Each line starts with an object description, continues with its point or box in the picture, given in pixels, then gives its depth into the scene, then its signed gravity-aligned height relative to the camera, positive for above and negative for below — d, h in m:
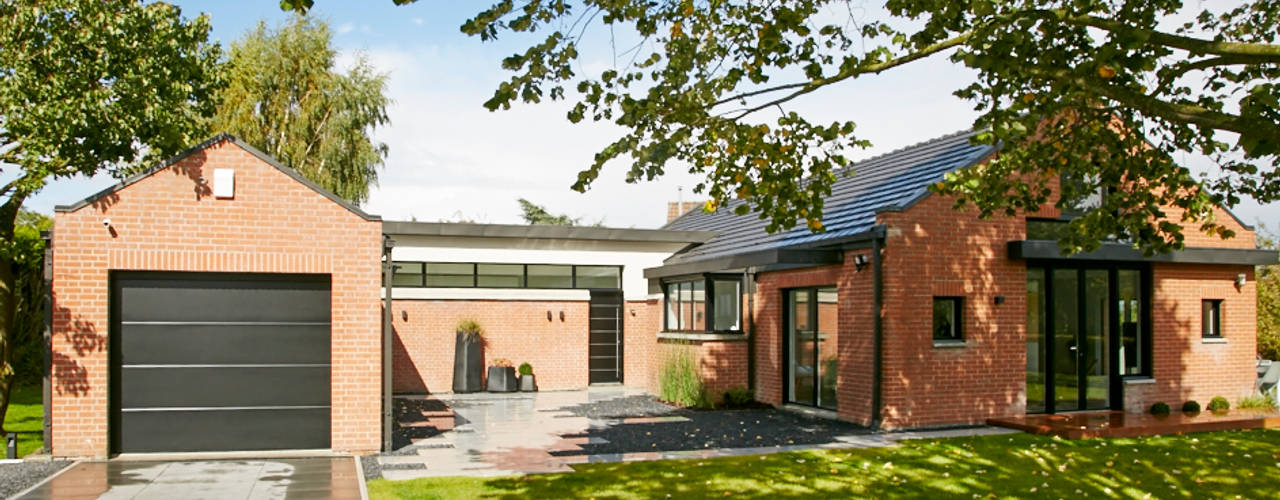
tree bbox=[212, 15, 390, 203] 29.66 +5.23
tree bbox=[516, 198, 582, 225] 52.12 +3.66
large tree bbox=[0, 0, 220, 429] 11.44 +2.30
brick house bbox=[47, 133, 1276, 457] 12.20 -0.32
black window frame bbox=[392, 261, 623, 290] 21.72 +0.27
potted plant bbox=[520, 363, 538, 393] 21.72 -1.86
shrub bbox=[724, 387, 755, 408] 18.16 -1.90
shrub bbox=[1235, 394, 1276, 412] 16.98 -1.88
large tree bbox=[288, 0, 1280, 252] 7.96 +1.67
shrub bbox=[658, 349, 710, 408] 18.28 -1.68
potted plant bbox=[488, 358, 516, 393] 21.45 -1.84
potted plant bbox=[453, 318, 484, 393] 21.36 -1.41
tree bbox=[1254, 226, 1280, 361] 22.67 -0.66
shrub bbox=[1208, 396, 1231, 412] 16.75 -1.88
